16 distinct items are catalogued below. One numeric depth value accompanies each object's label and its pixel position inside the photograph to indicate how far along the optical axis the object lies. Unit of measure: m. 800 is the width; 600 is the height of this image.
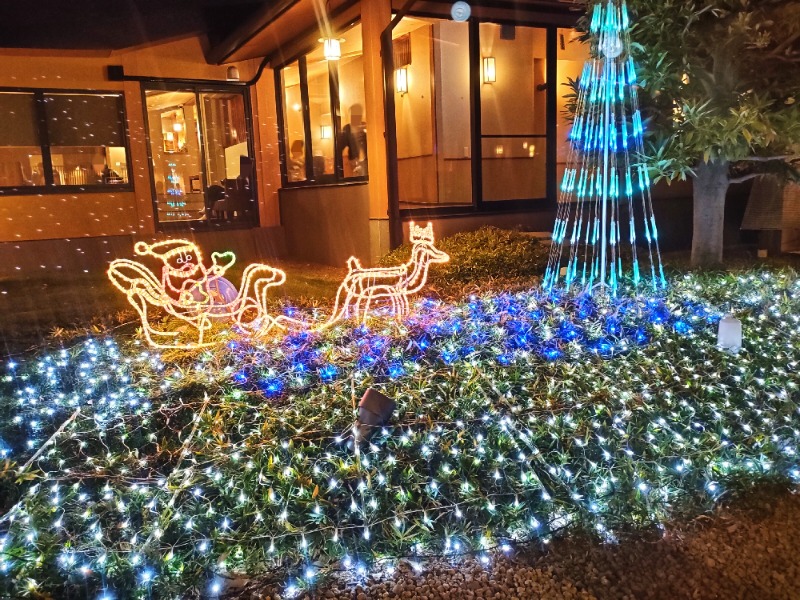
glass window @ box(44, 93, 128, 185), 10.03
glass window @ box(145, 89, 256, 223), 11.23
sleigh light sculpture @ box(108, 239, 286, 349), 4.58
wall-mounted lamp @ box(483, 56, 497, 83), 11.07
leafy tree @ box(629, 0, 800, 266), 5.89
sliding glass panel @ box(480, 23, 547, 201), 11.23
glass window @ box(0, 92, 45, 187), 9.69
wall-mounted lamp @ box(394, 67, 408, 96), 12.16
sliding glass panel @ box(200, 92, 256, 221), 11.31
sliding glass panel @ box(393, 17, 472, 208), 11.19
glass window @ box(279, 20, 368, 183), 9.66
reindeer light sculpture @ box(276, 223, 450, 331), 4.82
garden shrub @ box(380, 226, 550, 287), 7.23
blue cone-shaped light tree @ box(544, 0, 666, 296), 5.73
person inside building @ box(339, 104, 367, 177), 9.46
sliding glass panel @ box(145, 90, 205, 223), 11.20
